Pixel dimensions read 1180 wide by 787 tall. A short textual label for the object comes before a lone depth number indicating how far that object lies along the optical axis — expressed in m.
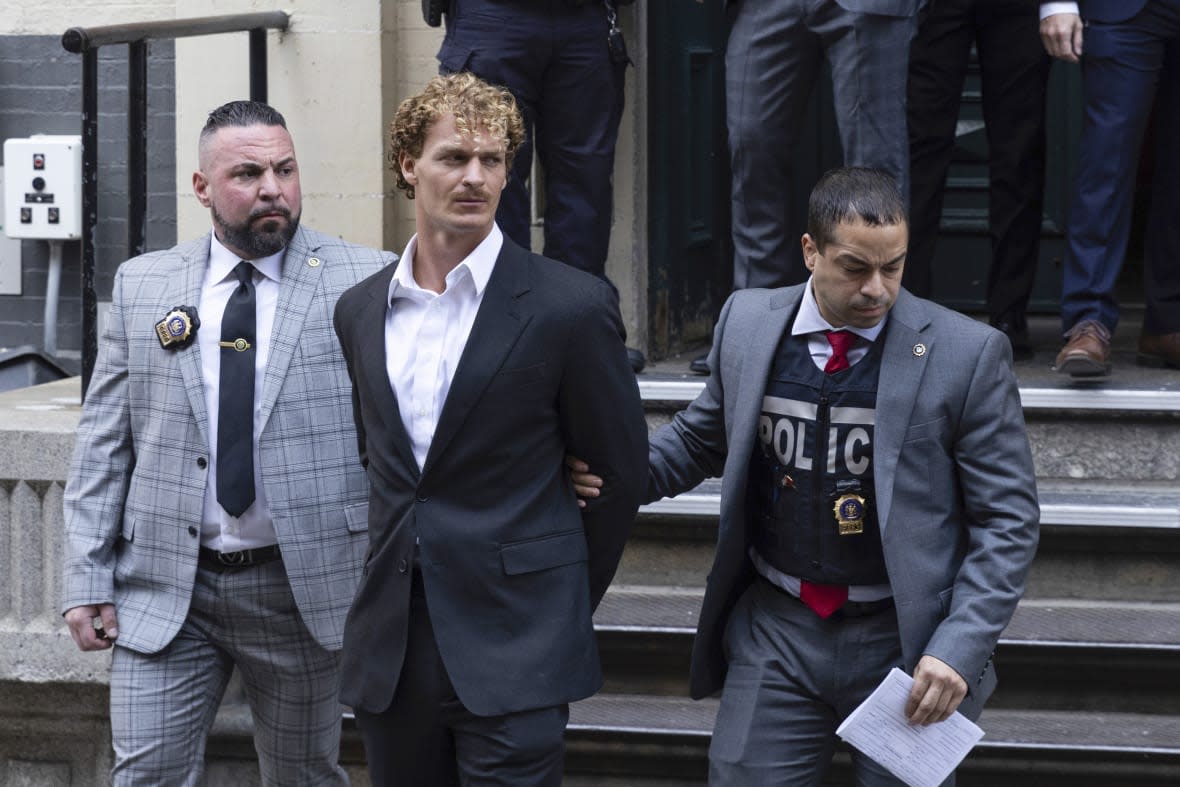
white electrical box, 7.19
